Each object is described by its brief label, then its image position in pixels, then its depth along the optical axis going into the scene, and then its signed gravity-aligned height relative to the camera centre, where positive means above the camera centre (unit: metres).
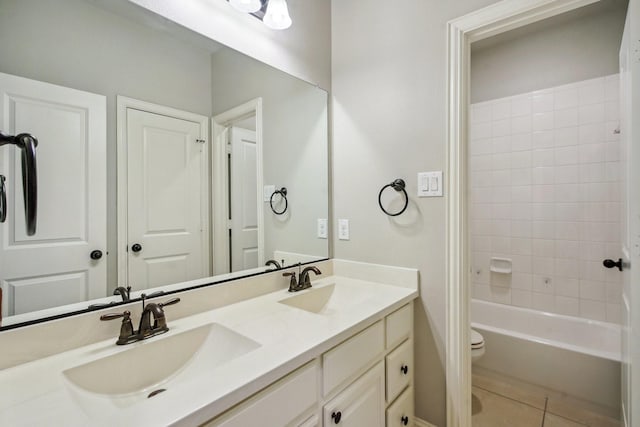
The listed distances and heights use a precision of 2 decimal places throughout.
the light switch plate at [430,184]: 1.38 +0.14
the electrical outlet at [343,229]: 1.75 -0.11
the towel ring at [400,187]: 1.49 +0.13
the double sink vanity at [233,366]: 0.63 -0.41
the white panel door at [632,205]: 1.06 +0.02
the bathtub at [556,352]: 1.73 -0.96
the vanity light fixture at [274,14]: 1.35 +0.94
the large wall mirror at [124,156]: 0.83 +0.21
